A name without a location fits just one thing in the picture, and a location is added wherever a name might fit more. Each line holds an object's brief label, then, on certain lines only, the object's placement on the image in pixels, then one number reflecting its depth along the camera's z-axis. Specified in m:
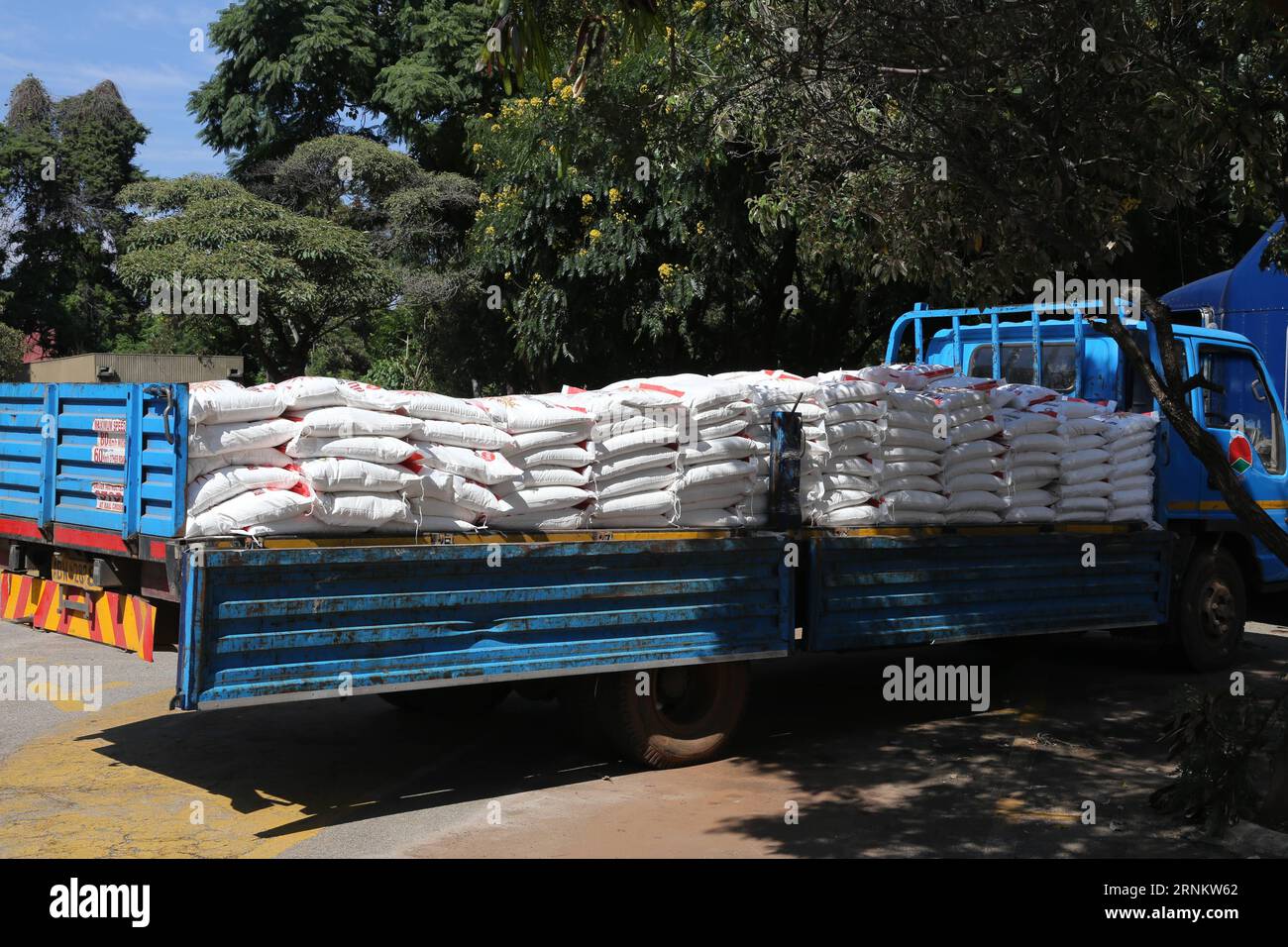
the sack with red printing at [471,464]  5.90
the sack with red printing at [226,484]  5.42
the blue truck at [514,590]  5.41
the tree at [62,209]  35.62
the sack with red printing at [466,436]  5.93
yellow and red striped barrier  5.82
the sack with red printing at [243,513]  5.37
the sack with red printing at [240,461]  5.46
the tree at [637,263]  15.59
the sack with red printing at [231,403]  5.41
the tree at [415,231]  22.12
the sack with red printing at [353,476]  5.53
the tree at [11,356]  30.33
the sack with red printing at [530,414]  6.24
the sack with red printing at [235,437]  5.43
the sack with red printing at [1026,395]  8.34
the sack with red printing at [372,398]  5.75
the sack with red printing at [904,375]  7.72
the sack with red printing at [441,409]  5.91
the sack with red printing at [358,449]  5.57
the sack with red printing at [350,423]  5.59
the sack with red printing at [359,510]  5.56
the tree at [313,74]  26.78
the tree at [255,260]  21.94
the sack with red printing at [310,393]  5.58
